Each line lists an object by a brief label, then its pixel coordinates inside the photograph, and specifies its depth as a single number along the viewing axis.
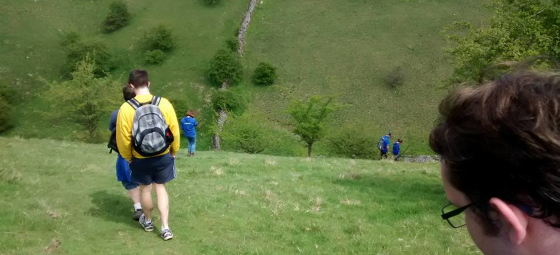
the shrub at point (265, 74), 55.41
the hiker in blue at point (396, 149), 29.66
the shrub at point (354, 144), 38.41
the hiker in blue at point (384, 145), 25.95
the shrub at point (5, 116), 47.75
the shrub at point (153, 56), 58.94
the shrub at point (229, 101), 51.69
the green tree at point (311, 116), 34.38
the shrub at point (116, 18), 64.75
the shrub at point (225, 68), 55.44
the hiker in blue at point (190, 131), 16.75
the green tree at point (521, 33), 11.91
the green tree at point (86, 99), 39.22
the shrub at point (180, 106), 50.60
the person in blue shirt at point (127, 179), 7.00
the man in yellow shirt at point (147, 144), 5.90
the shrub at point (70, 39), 59.00
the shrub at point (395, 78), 53.59
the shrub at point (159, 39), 59.16
